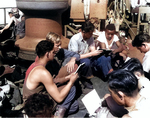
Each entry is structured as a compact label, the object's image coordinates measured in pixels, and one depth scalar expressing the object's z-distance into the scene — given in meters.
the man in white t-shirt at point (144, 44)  3.31
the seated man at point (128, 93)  2.09
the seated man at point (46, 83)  2.62
